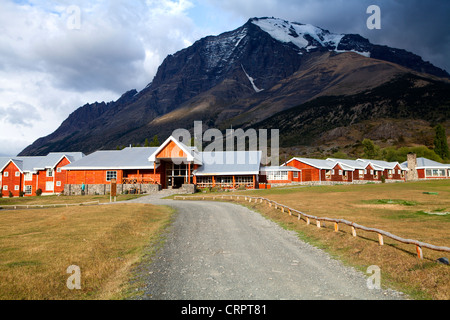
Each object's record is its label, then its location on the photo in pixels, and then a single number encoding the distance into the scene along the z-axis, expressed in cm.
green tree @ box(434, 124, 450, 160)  11531
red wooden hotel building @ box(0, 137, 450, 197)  5488
